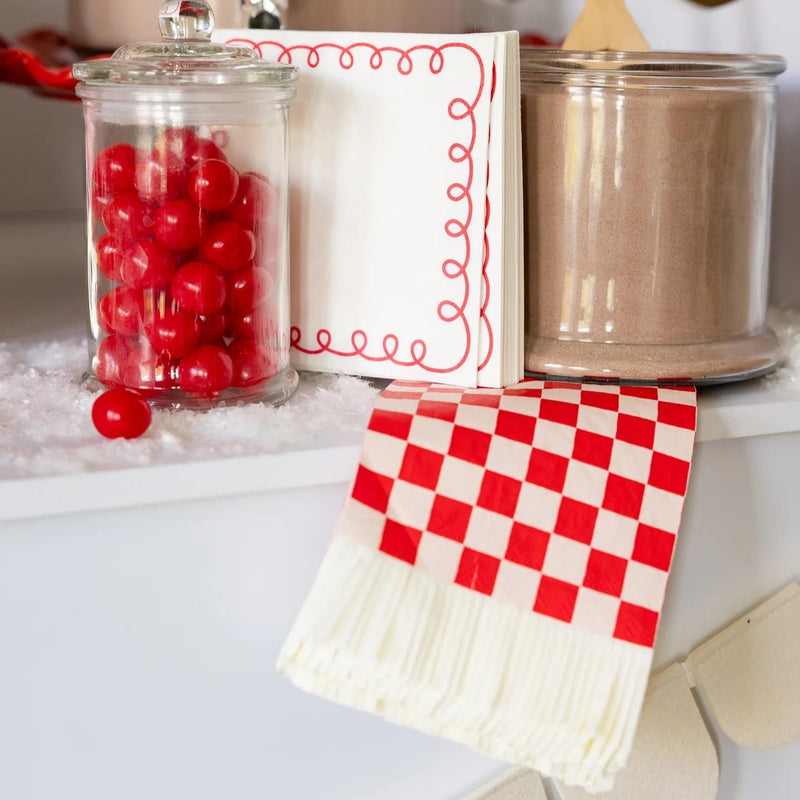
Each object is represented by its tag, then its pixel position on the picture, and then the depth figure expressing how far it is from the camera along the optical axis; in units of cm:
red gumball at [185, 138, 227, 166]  72
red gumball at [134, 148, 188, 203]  72
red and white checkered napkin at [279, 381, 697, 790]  68
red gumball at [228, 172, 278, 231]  73
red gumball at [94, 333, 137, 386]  73
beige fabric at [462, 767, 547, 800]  76
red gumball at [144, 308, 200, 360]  72
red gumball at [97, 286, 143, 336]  73
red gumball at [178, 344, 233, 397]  72
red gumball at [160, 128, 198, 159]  72
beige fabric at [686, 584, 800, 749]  79
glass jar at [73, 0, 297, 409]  72
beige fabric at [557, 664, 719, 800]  77
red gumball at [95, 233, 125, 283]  73
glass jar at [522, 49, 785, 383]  74
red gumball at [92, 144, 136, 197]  72
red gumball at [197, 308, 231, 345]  73
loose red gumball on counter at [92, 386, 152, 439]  69
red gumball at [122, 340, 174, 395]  73
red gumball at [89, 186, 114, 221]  73
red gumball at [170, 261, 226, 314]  71
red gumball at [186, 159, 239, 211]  71
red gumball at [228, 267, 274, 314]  73
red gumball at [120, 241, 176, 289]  72
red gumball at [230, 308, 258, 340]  73
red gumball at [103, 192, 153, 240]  72
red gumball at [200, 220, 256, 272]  72
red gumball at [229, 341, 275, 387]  74
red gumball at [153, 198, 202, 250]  71
